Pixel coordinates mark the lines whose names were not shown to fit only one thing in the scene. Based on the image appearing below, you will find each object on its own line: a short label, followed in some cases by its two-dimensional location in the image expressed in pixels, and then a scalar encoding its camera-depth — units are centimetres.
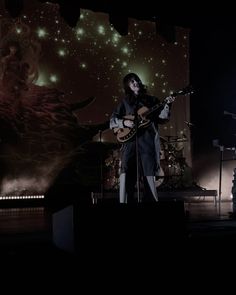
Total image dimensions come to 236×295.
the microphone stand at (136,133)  426
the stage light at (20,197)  810
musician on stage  451
